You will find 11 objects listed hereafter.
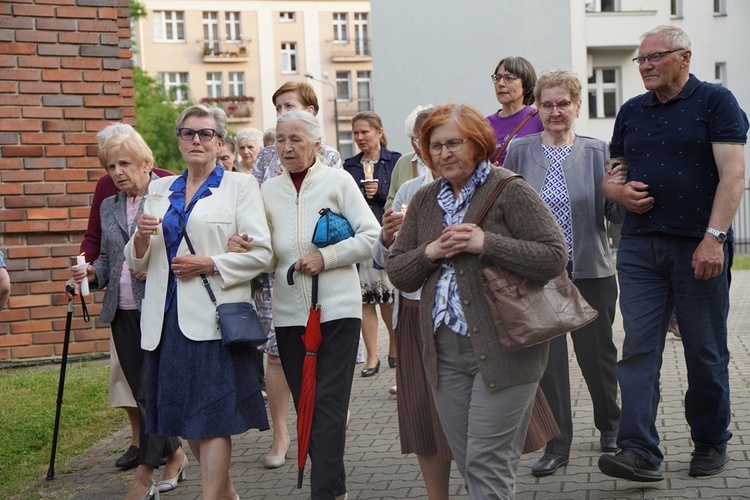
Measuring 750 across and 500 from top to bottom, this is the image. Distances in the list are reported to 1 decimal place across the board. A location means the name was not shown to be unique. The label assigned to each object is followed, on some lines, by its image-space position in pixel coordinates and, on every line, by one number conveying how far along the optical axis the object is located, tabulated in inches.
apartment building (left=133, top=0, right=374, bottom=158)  2632.9
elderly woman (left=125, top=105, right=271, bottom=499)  205.5
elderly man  214.2
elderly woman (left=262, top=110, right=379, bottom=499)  216.4
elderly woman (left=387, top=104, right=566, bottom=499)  164.4
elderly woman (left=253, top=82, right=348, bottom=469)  264.4
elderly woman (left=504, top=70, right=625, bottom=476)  238.4
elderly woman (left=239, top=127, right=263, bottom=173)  351.9
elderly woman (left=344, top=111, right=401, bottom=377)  376.2
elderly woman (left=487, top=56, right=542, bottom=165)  266.4
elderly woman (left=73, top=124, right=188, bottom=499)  242.1
